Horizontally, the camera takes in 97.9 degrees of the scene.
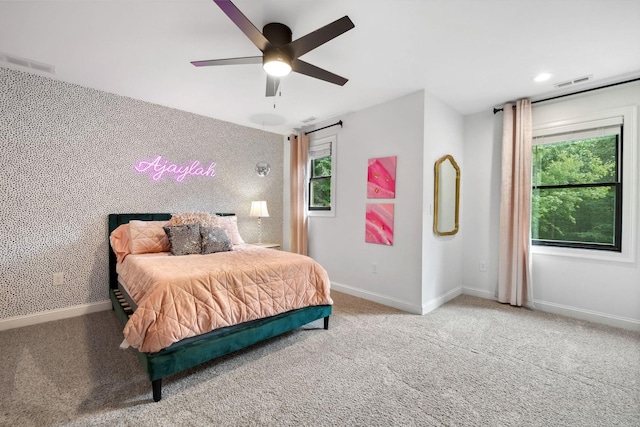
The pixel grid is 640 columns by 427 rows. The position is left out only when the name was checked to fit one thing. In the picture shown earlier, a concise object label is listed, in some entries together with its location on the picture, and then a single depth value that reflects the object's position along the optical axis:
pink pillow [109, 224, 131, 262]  3.03
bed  1.73
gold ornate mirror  3.41
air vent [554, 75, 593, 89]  2.82
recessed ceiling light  2.79
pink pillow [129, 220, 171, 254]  3.00
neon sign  3.54
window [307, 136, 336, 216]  4.24
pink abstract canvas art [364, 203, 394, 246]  3.48
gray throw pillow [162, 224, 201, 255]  2.96
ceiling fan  1.67
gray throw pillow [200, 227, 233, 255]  3.05
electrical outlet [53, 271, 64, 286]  2.98
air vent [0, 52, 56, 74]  2.53
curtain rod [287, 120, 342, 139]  4.04
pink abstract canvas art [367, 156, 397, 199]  3.46
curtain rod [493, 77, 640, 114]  2.79
